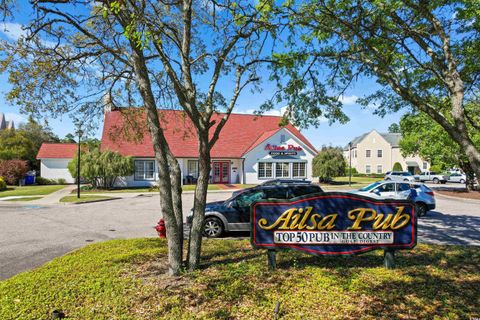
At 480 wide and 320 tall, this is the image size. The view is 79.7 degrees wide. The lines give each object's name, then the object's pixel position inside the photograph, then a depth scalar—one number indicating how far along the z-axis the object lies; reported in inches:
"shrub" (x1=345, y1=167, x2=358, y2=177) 2186.3
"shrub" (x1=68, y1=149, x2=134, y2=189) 1027.9
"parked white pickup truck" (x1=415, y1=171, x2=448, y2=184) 1630.9
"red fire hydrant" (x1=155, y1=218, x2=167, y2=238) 340.8
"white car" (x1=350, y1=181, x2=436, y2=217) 527.8
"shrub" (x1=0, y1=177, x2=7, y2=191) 1055.0
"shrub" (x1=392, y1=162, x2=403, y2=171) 2102.6
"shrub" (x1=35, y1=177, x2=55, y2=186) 1293.1
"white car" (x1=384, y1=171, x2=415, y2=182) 1442.5
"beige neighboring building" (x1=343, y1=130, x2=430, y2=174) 2239.2
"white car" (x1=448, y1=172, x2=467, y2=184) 1576.0
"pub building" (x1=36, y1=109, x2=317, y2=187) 1217.4
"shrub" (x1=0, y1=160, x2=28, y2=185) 1214.3
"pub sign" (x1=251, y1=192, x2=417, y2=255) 240.7
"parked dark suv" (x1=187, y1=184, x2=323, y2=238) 382.9
